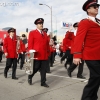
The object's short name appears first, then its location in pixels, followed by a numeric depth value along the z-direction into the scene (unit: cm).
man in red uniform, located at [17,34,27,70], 612
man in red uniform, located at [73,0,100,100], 213
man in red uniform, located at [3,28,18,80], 421
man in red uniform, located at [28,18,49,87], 347
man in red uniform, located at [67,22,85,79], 427
